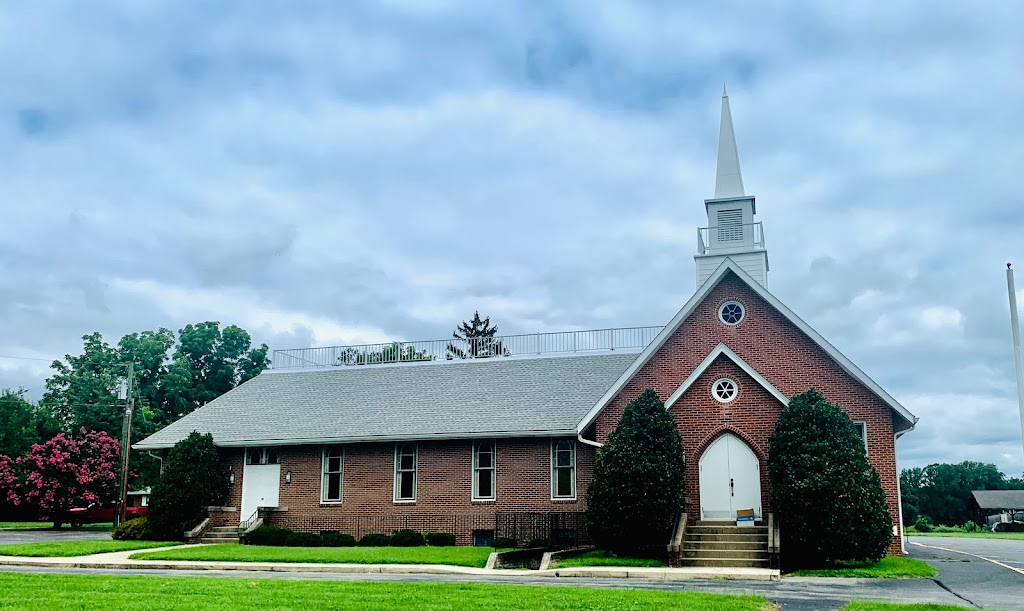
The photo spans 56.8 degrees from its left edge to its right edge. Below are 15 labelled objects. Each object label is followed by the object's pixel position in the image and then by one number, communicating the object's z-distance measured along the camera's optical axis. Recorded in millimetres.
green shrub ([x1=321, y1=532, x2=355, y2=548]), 27562
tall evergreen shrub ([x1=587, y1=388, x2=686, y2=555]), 22016
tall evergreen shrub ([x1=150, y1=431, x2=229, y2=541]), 29188
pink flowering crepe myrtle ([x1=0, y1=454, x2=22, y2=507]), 40156
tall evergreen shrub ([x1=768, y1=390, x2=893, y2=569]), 20109
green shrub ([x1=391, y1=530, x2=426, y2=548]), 26922
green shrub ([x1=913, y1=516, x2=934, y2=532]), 62375
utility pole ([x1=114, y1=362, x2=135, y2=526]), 36947
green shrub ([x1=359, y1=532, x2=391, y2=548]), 27250
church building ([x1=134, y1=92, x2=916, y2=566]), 23781
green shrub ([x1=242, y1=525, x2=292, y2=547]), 27781
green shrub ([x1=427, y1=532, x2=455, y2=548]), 27000
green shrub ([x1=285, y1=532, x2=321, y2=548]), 27531
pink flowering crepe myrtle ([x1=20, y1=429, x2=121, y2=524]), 39250
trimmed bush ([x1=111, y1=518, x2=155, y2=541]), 29359
